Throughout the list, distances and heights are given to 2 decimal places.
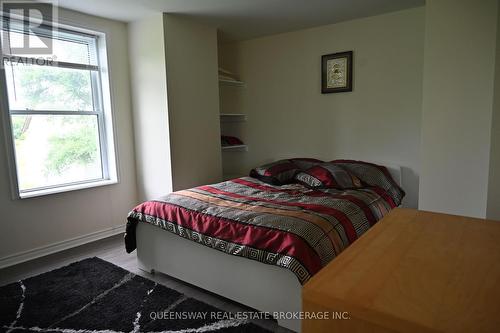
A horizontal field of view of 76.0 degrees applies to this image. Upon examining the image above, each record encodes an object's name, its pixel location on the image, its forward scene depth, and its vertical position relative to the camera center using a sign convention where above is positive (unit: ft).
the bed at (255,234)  6.11 -2.35
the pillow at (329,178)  9.53 -1.71
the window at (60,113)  9.45 +0.54
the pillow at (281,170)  10.72 -1.62
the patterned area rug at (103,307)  6.47 -3.95
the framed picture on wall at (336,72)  11.43 +1.79
